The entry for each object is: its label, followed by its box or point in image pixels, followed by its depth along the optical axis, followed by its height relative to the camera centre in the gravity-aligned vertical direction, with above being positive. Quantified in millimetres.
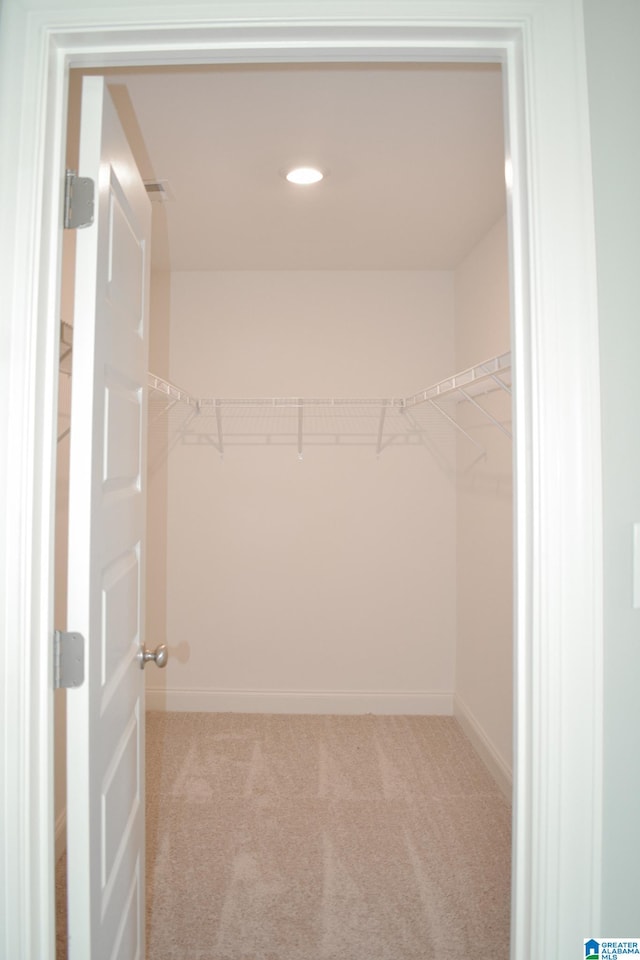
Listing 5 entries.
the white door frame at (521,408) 926 +141
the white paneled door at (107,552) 1045 -84
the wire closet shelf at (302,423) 3764 +480
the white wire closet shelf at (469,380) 1992 +462
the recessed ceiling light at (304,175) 2434 +1255
